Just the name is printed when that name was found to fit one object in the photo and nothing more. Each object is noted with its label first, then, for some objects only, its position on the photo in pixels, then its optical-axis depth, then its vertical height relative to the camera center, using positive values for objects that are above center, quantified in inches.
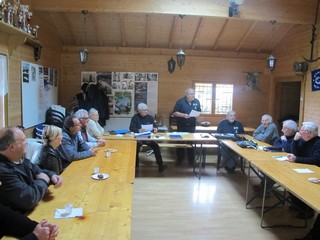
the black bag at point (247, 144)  182.4 -29.4
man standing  239.0 -15.8
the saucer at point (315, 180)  114.5 -31.6
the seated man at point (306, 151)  143.6 -26.5
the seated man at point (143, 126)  221.9 -24.3
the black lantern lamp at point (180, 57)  224.7 +28.9
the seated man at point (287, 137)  170.1 -22.5
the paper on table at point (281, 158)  151.4 -31.0
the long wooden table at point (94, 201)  70.6 -32.1
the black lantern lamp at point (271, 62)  235.8 +28.6
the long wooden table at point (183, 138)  204.5 -30.0
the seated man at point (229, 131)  224.1 -27.0
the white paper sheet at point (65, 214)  77.2 -32.1
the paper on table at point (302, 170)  129.6 -31.6
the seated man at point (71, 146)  133.1 -25.4
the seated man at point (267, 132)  210.4 -24.3
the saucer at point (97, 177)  109.7 -31.2
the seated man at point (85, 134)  169.0 -24.2
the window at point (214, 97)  307.4 -0.6
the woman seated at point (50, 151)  111.3 -22.7
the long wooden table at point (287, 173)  99.8 -31.9
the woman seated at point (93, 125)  199.5 -22.2
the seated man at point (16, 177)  73.7 -22.7
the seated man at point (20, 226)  66.8 -30.9
